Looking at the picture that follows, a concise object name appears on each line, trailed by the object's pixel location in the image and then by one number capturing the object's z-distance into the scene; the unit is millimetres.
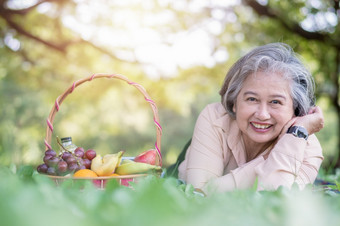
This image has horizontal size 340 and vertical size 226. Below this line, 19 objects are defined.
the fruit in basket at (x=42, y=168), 2217
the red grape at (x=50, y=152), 2291
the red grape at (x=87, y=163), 2437
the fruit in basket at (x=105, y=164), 2326
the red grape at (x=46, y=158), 2242
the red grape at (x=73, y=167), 2295
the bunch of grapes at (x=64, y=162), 2213
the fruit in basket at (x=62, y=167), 2209
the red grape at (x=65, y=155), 2330
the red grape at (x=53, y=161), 2215
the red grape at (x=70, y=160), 2314
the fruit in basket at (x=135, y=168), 2328
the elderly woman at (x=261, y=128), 2418
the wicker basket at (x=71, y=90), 2475
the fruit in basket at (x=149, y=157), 2623
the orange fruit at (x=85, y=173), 2199
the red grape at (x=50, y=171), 2197
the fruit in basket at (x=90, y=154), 2531
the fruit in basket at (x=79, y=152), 2477
